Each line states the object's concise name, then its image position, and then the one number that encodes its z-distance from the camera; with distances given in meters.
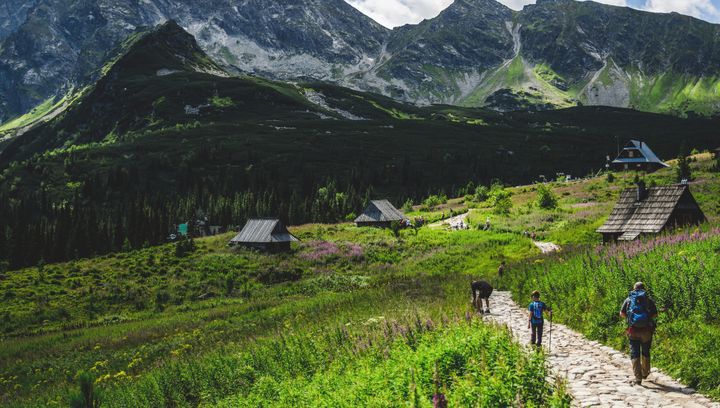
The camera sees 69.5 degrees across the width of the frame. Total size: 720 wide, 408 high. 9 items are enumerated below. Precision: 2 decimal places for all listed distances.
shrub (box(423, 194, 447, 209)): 108.16
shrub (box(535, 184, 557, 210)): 74.85
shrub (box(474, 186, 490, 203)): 104.31
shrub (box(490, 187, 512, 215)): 78.94
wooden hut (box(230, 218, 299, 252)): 67.25
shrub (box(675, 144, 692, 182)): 77.00
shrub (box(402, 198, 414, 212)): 111.07
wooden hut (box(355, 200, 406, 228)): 84.19
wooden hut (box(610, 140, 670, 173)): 119.12
